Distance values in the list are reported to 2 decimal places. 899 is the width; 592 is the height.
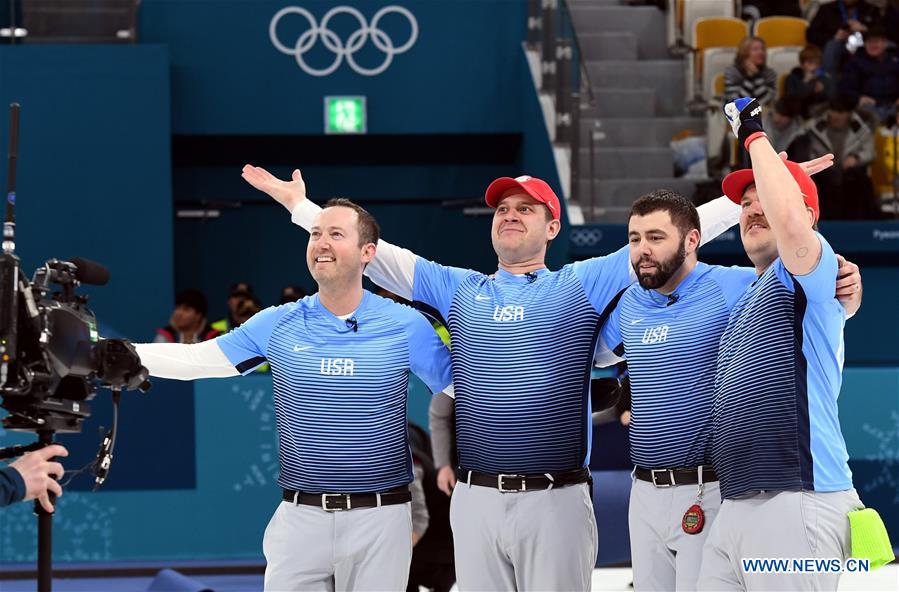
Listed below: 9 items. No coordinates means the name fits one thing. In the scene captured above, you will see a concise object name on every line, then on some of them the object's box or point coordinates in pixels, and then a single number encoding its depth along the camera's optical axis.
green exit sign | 14.29
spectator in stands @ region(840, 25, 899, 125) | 13.26
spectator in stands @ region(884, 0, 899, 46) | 14.42
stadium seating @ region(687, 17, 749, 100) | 14.09
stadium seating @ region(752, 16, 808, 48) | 14.48
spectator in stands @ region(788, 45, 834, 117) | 12.58
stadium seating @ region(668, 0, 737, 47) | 14.47
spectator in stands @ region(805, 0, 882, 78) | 14.19
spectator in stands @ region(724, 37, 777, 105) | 12.67
